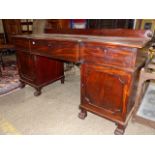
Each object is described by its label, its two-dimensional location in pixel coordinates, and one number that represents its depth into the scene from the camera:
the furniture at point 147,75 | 1.32
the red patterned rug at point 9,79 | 2.37
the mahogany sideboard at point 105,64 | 1.18
